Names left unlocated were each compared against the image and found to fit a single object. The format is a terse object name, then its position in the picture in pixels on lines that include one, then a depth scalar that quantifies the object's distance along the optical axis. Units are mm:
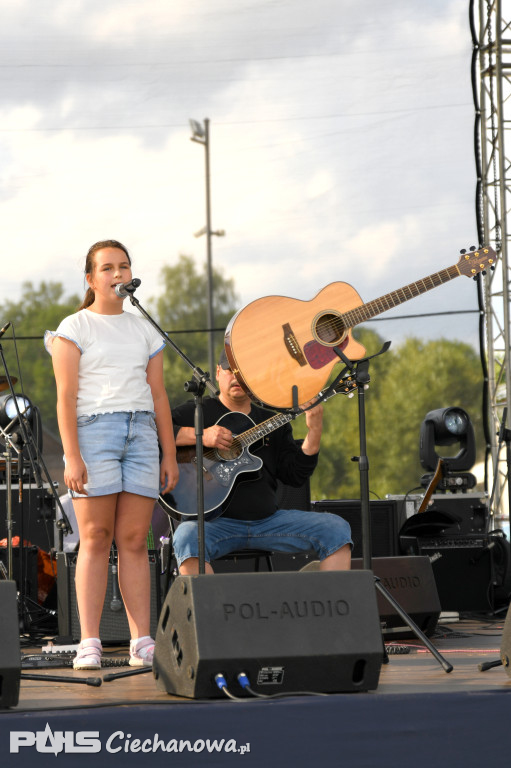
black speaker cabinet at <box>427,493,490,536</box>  11134
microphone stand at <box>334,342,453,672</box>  5176
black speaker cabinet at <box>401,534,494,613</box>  10302
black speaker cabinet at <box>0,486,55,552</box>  10664
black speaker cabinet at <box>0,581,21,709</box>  3988
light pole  21927
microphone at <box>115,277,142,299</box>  5763
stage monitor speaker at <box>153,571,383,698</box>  4194
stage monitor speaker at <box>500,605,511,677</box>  4671
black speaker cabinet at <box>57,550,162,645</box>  8053
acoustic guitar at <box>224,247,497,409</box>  6880
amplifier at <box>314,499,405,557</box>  10440
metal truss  13026
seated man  6506
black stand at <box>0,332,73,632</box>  7527
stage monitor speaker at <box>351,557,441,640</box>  7385
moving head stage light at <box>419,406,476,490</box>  11518
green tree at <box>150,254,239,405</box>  24516
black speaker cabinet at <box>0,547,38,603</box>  9816
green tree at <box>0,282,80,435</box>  21727
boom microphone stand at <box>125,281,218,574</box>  5357
